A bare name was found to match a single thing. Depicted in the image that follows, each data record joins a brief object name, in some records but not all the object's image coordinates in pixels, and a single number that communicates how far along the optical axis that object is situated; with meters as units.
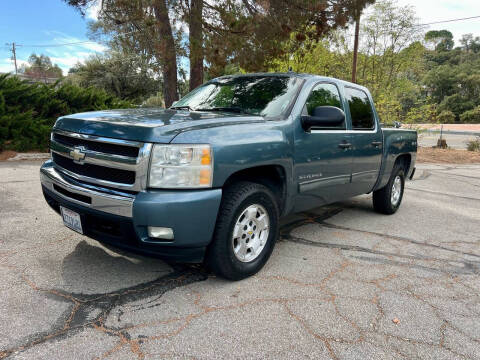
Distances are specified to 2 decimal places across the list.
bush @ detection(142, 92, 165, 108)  35.75
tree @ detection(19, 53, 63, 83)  89.21
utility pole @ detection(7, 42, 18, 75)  73.81
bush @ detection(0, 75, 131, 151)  9.30
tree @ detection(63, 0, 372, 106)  9.55
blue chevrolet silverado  2.70
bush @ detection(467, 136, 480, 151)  19.12
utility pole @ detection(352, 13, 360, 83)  16.45
